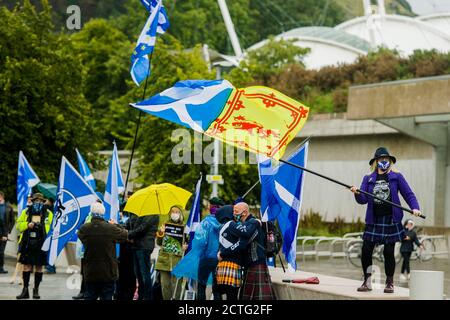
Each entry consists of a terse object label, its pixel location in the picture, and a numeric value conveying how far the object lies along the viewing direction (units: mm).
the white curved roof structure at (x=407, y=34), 59875
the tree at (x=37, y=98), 29328
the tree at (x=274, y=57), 48906
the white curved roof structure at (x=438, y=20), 64444
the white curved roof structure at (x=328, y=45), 60316
